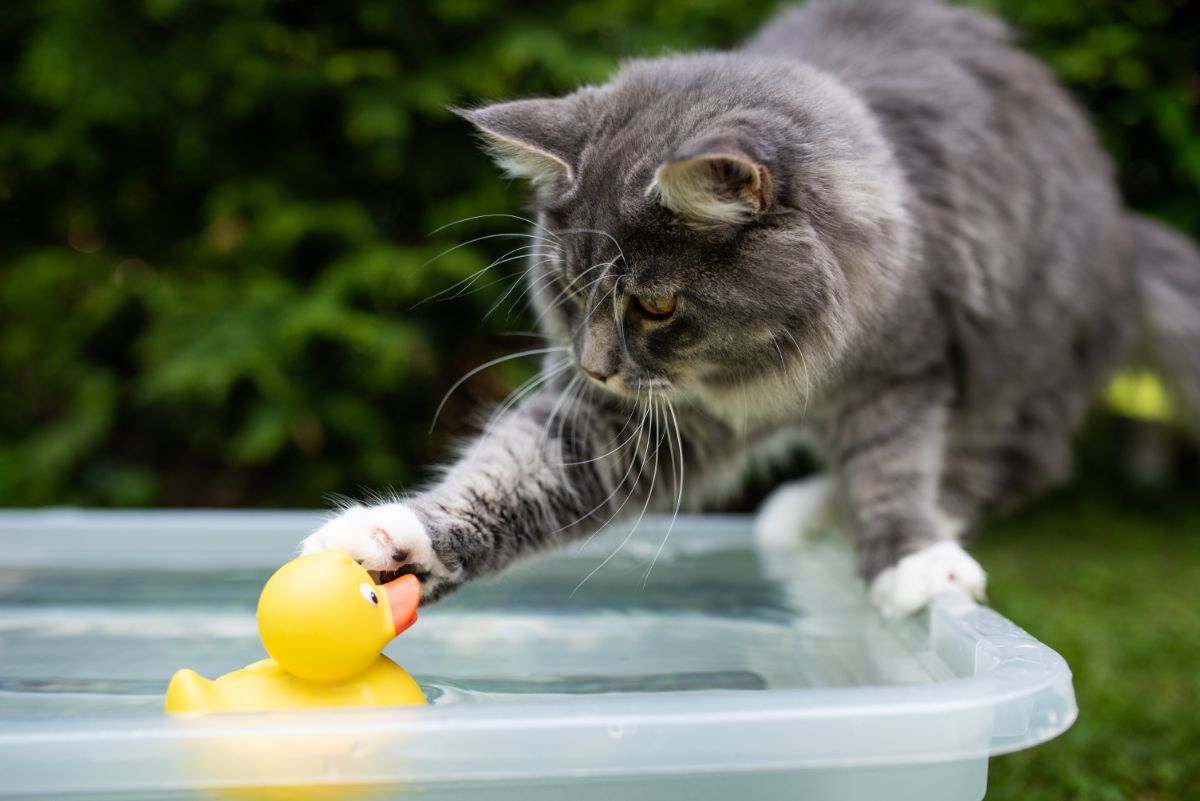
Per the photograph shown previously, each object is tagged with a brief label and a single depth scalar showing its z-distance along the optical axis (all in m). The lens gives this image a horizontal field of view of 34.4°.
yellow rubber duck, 0.62
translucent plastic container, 0.58
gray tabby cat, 0.68
